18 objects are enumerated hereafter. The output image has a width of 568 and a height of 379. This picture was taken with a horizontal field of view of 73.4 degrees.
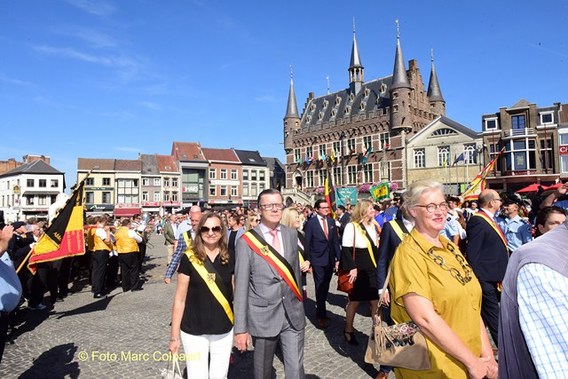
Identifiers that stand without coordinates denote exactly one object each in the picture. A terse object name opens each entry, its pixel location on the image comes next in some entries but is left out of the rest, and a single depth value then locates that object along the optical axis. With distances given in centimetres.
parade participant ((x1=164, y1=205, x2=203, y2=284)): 516
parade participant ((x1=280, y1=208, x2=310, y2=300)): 697
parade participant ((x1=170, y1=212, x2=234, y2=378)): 339
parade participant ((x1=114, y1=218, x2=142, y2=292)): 980
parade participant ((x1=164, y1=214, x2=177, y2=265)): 1340
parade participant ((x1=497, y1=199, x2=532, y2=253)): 636
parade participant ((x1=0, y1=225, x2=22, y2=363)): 363
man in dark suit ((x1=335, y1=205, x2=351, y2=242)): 1141
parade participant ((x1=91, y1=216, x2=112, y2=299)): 939
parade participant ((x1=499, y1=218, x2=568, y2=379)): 113
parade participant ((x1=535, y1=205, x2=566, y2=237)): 461
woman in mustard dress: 212
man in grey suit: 325
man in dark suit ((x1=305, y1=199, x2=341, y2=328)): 677
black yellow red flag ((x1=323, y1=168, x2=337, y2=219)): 1012
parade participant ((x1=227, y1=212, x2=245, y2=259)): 768
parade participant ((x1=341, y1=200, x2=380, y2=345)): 548
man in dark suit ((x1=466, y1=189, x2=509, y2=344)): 437
